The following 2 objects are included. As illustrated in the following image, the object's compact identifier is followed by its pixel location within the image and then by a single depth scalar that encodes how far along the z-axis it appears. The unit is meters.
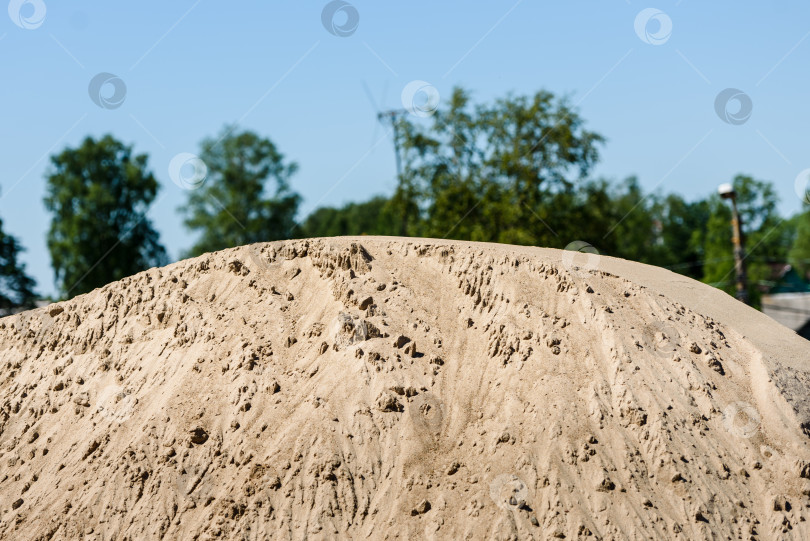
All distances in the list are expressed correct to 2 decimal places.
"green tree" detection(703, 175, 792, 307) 65.56
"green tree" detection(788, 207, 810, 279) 84.88
